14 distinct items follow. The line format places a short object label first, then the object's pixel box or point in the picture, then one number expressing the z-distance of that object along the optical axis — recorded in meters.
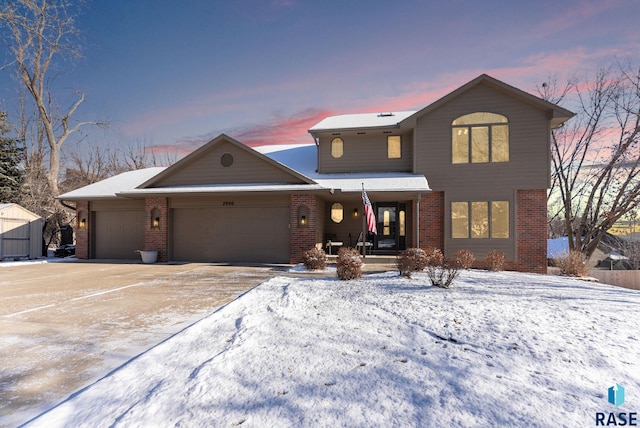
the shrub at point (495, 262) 11.02
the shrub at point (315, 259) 10.33
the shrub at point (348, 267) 8.35
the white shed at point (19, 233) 13.89
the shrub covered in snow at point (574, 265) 11.09
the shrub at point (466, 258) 9.96
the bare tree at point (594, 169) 18.47
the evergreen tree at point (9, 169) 19.95
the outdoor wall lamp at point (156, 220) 13.71
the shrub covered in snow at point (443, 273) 7.11
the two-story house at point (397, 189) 12.48
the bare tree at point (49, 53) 9.48
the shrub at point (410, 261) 8.47
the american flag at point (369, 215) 10.13
